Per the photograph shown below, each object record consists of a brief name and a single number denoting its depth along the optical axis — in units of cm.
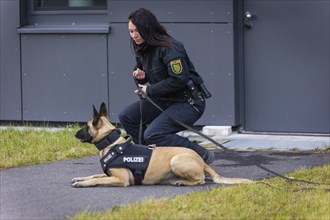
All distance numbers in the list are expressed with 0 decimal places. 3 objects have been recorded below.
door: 1310
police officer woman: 980
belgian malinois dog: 945
